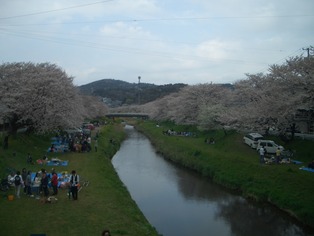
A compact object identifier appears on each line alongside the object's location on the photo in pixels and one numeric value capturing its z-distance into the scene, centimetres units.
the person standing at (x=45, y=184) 1773
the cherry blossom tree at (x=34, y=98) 3127
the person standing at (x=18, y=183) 1725
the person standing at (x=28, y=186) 1780
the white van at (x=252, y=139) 3268
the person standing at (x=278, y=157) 2614
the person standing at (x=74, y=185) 1716
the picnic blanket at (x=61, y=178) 1974
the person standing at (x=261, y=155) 2592
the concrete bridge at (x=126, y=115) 10319
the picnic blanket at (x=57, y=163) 2686
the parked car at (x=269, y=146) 2958
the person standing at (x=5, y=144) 2780
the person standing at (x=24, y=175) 1870
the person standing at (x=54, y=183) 1805
